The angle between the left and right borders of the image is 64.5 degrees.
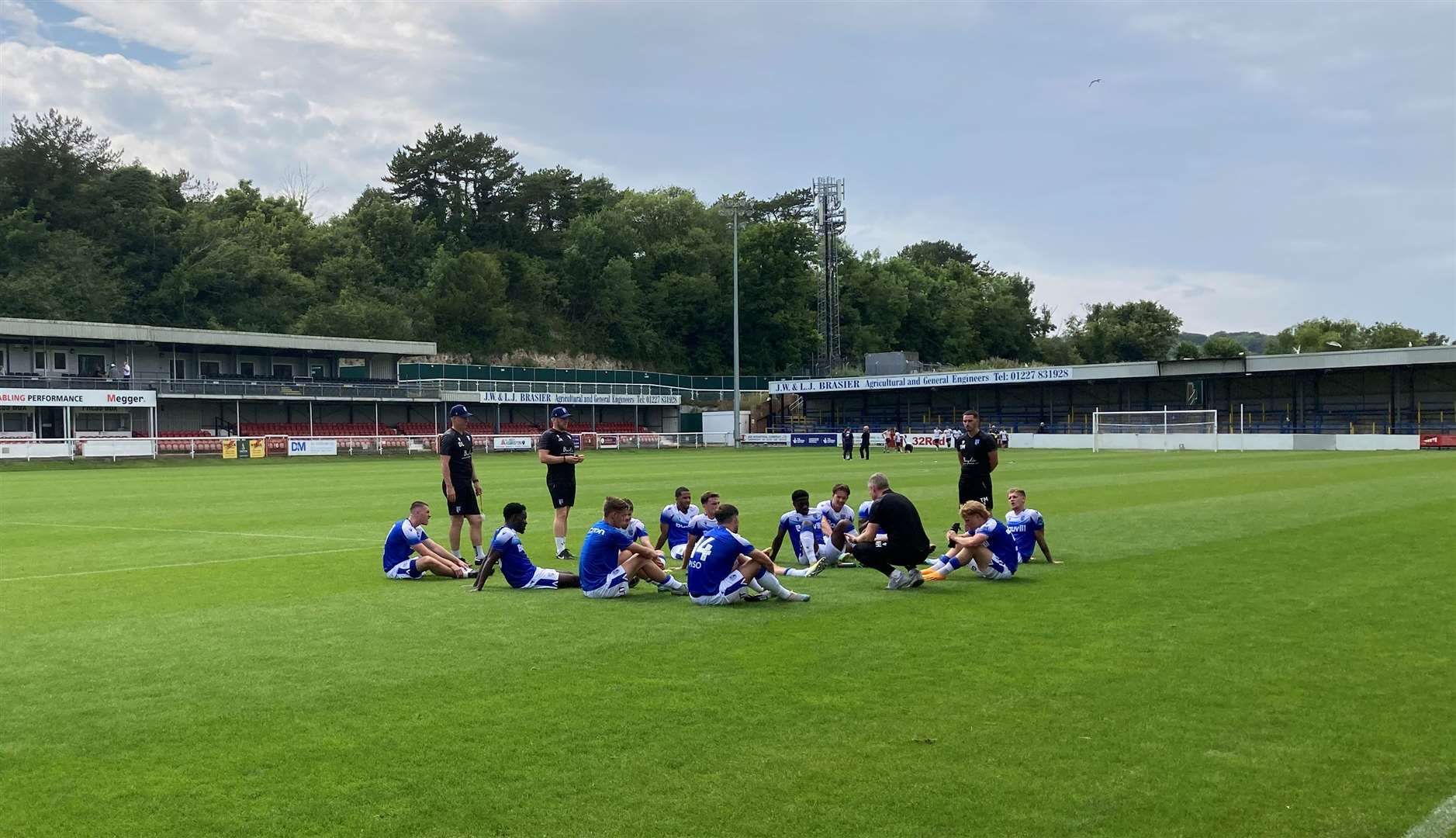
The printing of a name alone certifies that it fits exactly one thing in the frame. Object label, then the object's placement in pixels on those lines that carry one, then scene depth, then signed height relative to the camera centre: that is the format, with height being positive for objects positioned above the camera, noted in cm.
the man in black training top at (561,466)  1468 -68
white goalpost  5509 -135
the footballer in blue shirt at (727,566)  1079 -146
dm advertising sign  5588 -146
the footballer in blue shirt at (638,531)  1228 -128
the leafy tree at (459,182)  10512 +2159
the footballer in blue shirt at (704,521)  1230 -123
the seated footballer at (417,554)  1296 -158
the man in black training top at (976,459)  1495 -67
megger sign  5491 +110
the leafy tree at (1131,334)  12088 +746
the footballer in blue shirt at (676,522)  1406 -139
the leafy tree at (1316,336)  12649 +738
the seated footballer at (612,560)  1134 -147
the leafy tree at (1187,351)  10500 +503
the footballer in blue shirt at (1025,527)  1362 -143
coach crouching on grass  1185 -138
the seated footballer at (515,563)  1183 -154
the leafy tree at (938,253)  15525 +2085
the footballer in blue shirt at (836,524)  1344 -135
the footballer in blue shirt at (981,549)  1227 -153
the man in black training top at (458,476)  1416 -76
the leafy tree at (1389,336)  12756 +723
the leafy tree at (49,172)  8338 +1832
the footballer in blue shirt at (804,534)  1374 -148
